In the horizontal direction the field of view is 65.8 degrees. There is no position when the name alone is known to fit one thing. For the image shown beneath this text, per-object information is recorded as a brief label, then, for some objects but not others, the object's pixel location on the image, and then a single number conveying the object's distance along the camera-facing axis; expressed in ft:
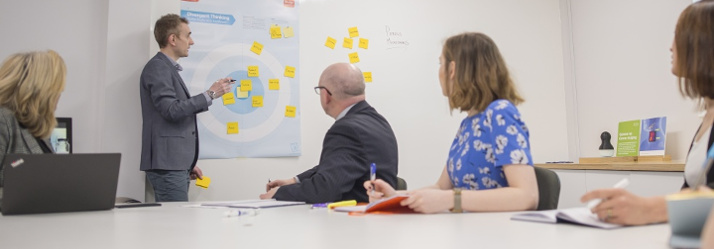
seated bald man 6.50
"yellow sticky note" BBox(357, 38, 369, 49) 12.62
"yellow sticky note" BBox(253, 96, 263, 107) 11.62
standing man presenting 9.92
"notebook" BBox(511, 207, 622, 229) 3.29
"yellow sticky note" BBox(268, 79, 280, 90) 11.76
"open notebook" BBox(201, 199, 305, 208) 5.84
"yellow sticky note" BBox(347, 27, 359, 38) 12.56
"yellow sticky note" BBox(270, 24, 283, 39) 11.86
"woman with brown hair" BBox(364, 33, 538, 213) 4.61
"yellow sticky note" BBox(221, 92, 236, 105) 11.41
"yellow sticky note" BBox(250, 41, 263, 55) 11.69
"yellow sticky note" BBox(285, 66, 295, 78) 11.93
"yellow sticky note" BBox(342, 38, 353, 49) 12.48
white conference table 2.87
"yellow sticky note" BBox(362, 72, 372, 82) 12.58
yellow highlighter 5.51
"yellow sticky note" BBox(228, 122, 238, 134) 11.40
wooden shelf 8.56
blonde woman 6.43
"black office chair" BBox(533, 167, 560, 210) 5.40
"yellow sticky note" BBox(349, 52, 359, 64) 12.51
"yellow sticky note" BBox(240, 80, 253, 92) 11.57
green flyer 11.20
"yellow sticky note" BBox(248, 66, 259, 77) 11.63
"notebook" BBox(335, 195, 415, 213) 4.54
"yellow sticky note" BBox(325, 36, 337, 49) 12.36
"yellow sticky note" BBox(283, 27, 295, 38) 11.98
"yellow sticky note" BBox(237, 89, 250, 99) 11.53
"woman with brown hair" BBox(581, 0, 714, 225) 4.38
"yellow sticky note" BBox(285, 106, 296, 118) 11.85
